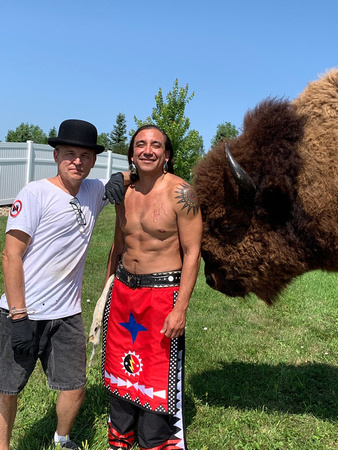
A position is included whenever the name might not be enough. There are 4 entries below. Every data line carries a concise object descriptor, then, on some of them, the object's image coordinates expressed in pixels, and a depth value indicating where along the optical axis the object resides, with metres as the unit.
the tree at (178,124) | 22.50
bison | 3.16
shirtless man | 3.11
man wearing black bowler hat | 2.85
